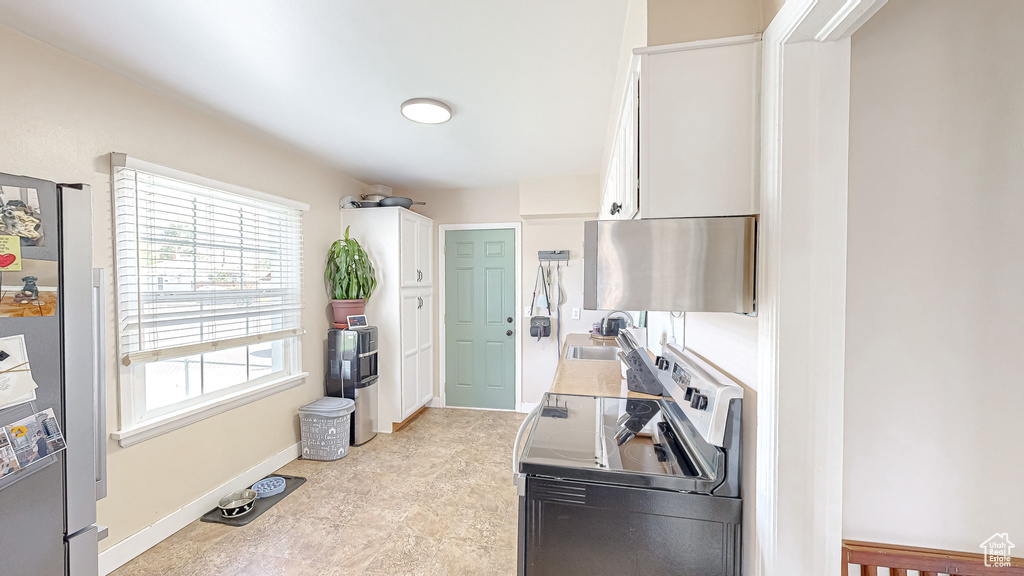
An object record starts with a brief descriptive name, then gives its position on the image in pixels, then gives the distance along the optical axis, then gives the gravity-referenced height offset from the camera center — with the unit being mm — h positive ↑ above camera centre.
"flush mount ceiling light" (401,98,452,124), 2076 +966
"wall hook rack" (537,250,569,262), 3980 +267
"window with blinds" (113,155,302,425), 1935 -52
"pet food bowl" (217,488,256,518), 2236 -1340
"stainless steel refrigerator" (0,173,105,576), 909 -247
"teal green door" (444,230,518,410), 4141 -415
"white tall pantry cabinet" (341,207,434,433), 3475 -159
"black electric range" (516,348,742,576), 957 -600
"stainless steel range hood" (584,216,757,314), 849 +40
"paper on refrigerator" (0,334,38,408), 892 -227
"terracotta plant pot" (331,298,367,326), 3289 -254
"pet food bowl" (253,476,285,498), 2474 -1387
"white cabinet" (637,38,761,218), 844 +350
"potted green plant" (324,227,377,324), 3293 +35
